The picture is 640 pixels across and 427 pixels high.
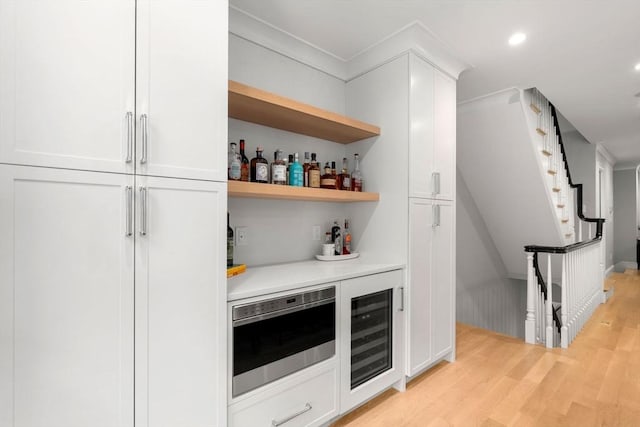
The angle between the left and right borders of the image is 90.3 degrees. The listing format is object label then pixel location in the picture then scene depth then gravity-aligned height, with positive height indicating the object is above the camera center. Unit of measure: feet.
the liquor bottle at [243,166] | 6.38 +0.94
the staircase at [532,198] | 10.25 +0.65
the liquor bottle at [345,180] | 7.96 +0.82
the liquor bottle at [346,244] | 8.20 -0.80
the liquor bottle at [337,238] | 8.14 -0.65
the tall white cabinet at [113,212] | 3.22 +0.00
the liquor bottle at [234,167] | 6.07 +0.87
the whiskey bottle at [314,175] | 7.36 +0.87
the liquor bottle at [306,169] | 7.44 +1.02
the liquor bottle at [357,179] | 8.14 +0.89
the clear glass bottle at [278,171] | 6.71 +0.89
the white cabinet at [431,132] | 7.43 +2.04
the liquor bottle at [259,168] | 6.47 +0.91
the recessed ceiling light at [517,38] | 7.23 +4.05
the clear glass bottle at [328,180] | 7.60 +0.79
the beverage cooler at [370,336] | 6.19 -2.61
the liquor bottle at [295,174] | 7.02 +0.86
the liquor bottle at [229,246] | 6.12 -0.66
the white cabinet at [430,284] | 7.45 -1.78
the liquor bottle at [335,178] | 7.73 +0.87
